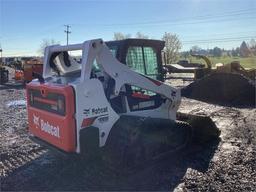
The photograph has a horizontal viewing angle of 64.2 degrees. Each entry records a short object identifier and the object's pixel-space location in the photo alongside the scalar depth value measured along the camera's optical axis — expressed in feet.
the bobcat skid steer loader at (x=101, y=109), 9.19
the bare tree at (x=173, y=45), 113.00
